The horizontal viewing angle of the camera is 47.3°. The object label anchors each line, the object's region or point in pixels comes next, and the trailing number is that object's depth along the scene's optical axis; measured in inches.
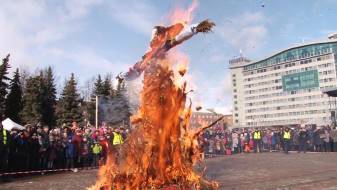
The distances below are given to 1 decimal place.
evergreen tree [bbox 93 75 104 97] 2070.9
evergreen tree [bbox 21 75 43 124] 2049.7
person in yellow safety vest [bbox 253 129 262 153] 1293.1
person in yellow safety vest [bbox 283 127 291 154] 1173.0
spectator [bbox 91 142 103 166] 842.2
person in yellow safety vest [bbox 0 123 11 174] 650.2
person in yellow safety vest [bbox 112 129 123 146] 816.9
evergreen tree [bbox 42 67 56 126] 2119.8
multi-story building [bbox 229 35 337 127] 4822.8
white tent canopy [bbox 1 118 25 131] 1050.1
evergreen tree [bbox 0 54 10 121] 1926.7
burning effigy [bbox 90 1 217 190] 347.3
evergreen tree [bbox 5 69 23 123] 2003.0
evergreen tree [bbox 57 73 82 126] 2021.4
